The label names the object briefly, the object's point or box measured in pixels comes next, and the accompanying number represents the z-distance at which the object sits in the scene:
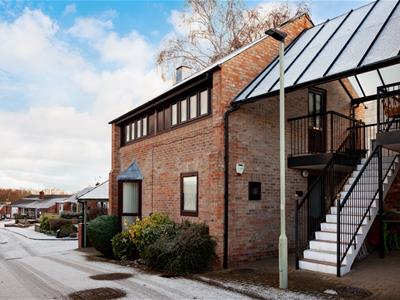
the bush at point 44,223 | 35.29
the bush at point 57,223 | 33.88
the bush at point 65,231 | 31.36
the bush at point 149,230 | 11.38
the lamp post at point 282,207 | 7.66
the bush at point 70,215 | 41.72
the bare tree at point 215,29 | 23.59
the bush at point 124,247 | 12.77
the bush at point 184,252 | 9.67
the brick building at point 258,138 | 10.24
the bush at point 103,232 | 14.52
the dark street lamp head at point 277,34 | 7.71
